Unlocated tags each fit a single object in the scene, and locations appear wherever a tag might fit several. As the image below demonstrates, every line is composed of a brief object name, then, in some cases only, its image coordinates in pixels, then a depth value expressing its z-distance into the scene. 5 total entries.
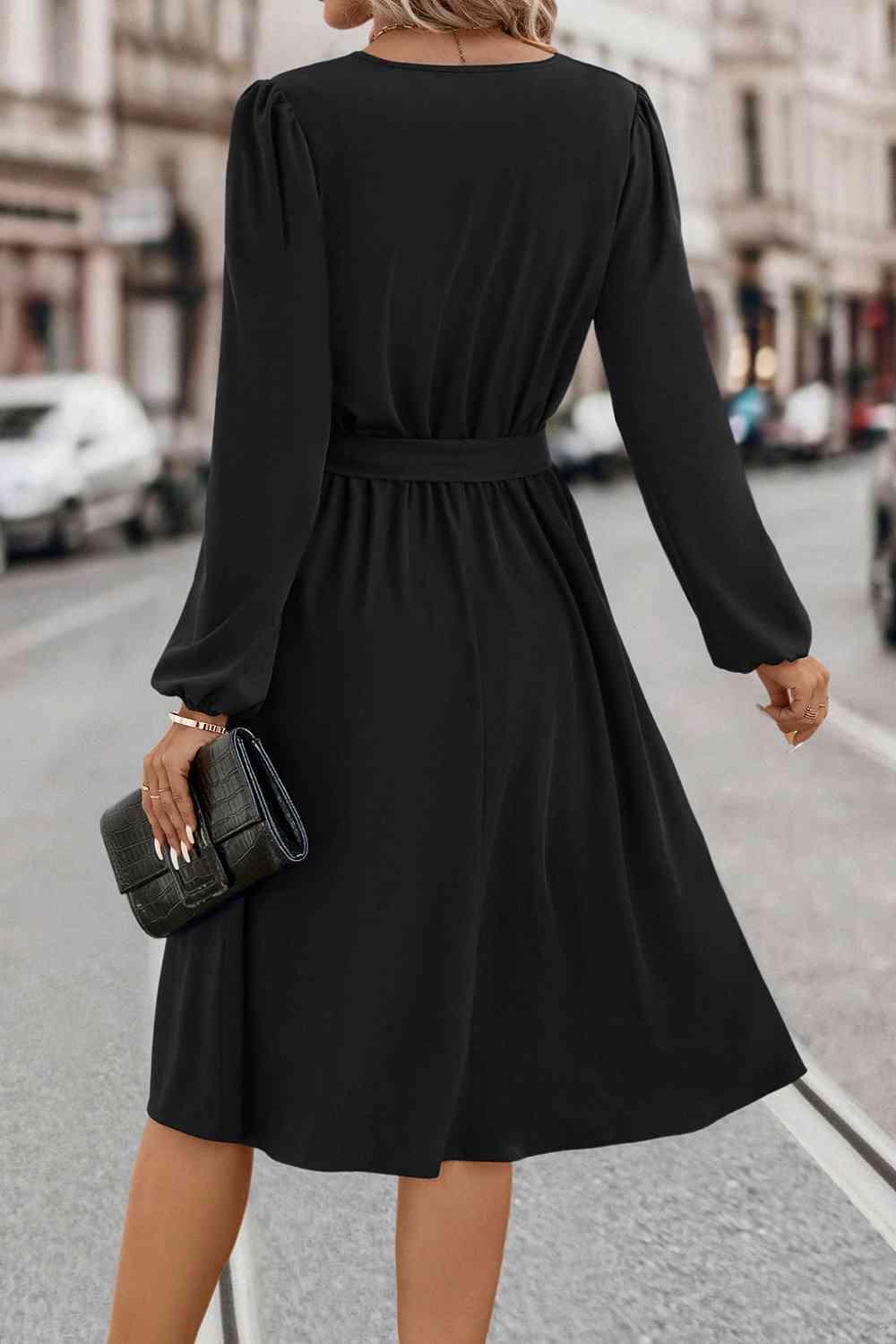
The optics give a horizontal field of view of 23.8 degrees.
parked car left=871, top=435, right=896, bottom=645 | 11.88
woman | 2.40
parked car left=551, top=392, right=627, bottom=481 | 34.47
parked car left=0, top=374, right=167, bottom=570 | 19.55
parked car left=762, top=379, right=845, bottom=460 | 42.75
